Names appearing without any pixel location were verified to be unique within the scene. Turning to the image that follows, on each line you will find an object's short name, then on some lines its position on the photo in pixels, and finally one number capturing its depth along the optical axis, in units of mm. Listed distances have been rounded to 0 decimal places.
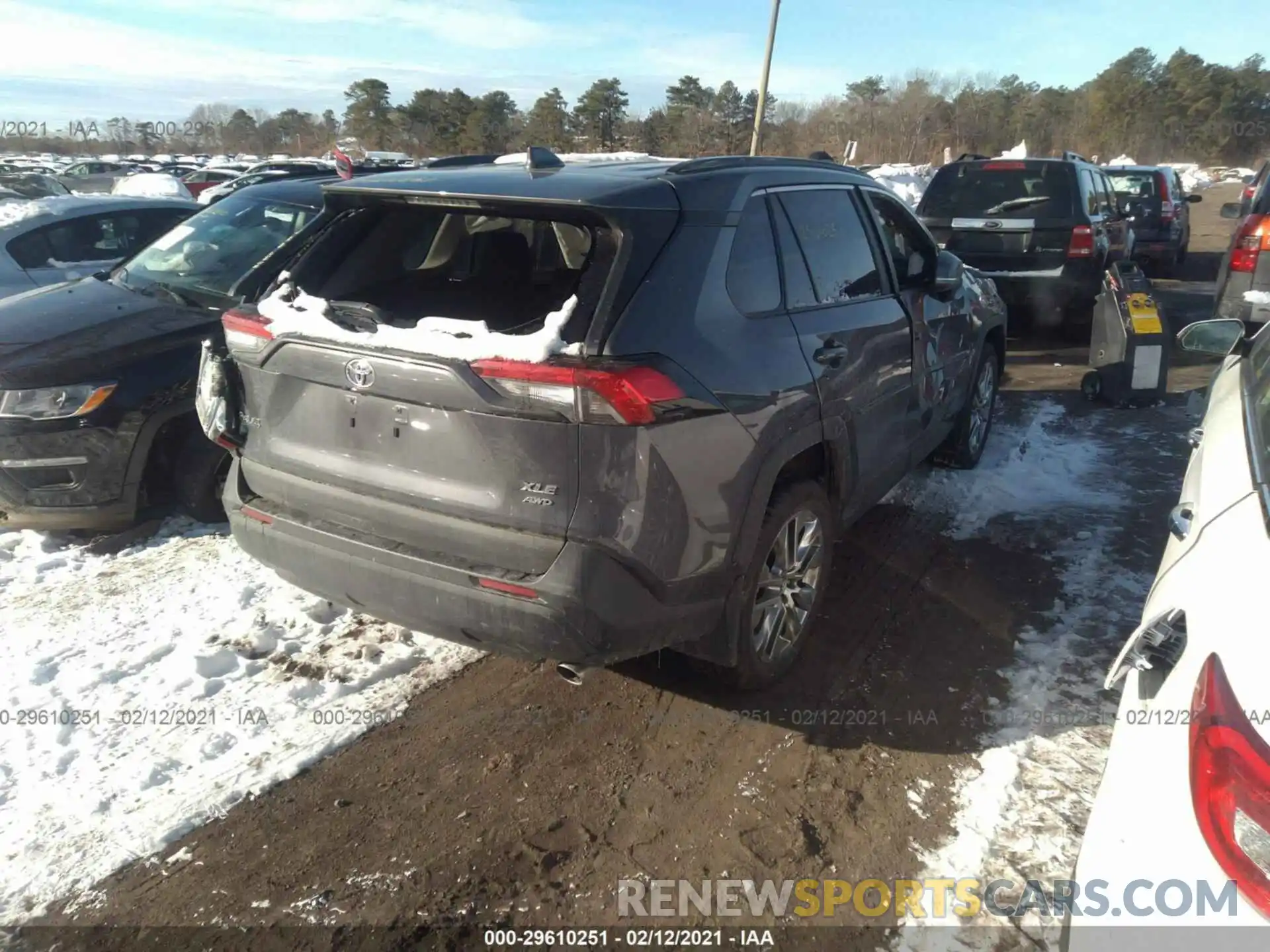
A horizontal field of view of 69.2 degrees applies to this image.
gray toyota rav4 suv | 2697
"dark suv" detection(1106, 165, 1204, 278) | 14969
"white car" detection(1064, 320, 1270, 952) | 1485
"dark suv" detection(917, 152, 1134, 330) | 9312
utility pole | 20000
